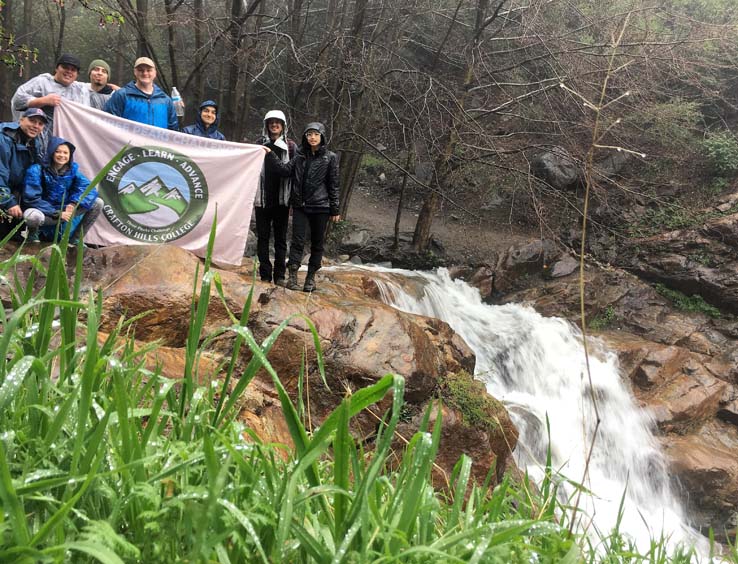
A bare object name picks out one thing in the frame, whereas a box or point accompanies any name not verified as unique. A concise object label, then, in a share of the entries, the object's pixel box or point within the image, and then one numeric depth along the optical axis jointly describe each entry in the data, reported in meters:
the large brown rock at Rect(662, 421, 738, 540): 7.94
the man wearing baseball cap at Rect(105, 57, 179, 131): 6.03
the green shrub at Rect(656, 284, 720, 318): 11.57
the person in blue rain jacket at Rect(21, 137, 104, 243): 4.95
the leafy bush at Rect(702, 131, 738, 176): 14.12
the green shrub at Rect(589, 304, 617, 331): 11.23
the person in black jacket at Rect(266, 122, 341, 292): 5.73
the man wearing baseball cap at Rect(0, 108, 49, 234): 4.84
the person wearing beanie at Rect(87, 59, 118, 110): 6.08
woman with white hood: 5.71
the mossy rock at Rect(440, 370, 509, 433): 5.86
